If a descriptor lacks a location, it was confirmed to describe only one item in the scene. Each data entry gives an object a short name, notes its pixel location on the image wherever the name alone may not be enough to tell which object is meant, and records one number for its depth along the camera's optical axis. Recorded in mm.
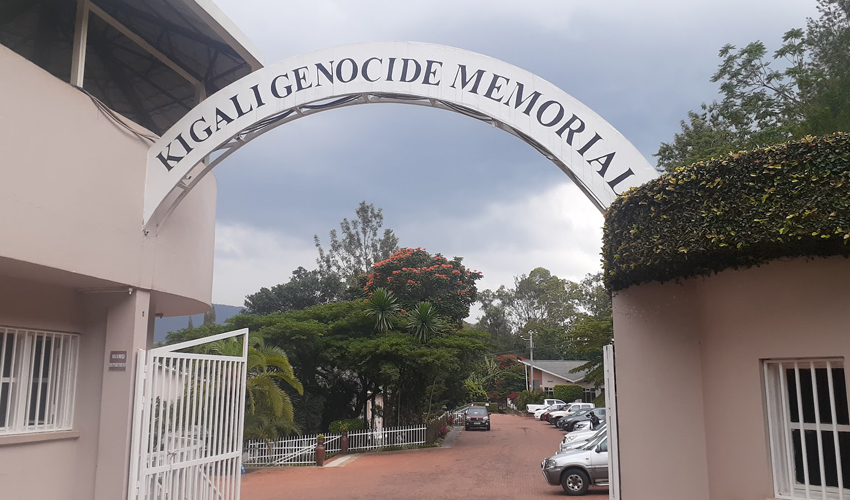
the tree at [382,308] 26172
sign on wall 7477
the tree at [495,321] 76562
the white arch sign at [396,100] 7031
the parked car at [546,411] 42438
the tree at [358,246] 54406
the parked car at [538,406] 48172
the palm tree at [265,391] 18781
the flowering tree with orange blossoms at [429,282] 31828
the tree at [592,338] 22281
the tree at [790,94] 15602
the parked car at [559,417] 32844
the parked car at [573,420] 31230
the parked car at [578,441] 15898
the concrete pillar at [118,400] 7312
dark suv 34156
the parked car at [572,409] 36500
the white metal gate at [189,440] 7289
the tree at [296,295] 41625
